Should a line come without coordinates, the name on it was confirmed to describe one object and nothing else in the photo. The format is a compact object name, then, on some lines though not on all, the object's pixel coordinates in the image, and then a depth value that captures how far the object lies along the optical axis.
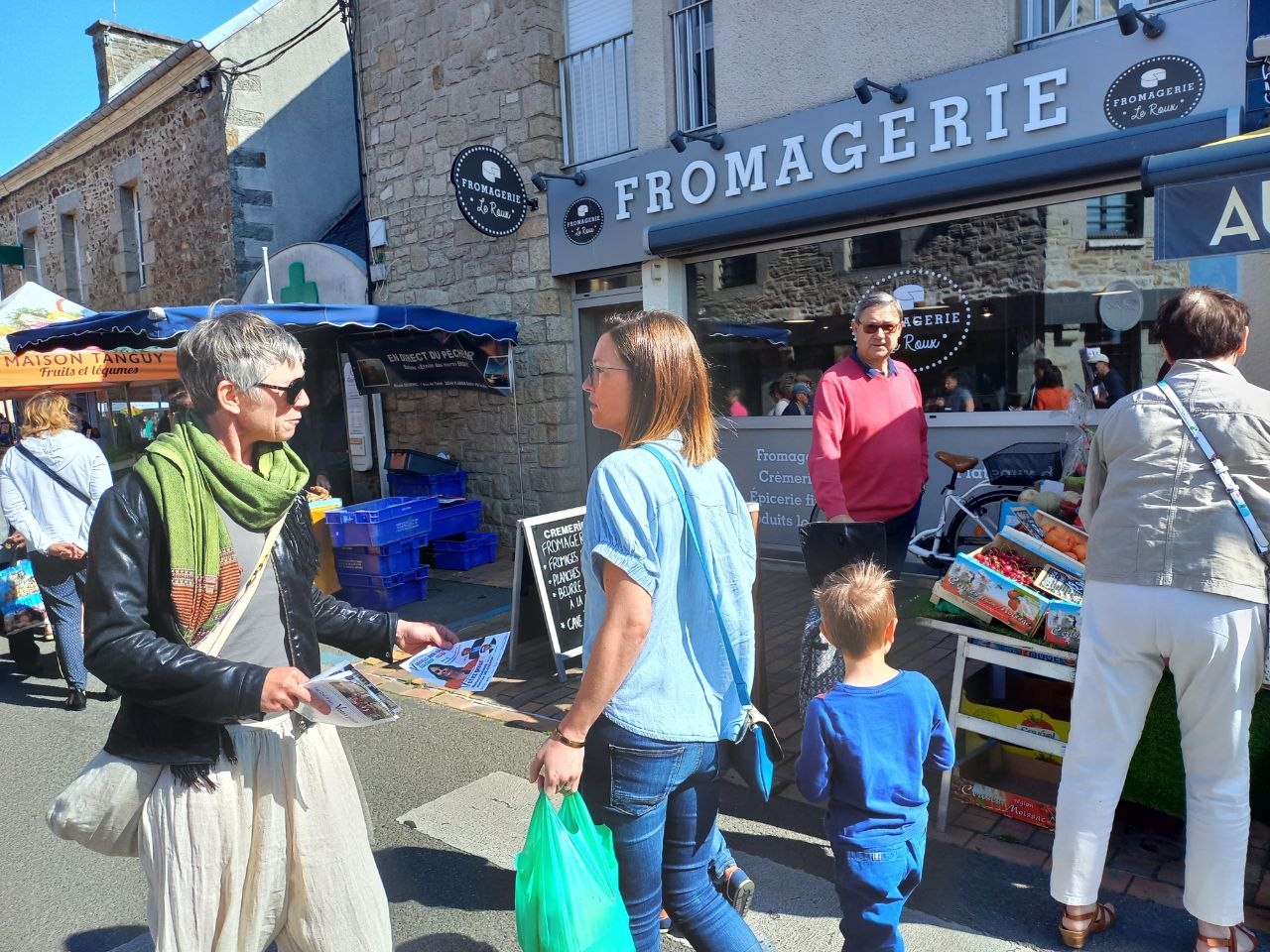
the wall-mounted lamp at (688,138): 7.39
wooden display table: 3.03
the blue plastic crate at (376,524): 6.92
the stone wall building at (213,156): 12.10
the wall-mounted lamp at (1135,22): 5.27
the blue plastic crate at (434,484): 9.09
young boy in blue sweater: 2.21
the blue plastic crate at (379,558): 7.04
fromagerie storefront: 5.52
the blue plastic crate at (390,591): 7.08
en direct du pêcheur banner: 8.62
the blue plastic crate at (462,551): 8.35
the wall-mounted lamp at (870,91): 6.34
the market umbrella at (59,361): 8.71
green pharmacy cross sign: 10.75
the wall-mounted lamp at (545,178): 8.37
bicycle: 5.68
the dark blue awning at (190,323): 6.99
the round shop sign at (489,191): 8.34
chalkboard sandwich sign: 5.19
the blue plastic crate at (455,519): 7.82
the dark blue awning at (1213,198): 3.17
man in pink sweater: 3.81
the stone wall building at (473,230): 8.86
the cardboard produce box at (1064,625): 3.02
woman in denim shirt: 1.89
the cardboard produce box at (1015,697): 3.41
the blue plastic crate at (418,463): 9.34
